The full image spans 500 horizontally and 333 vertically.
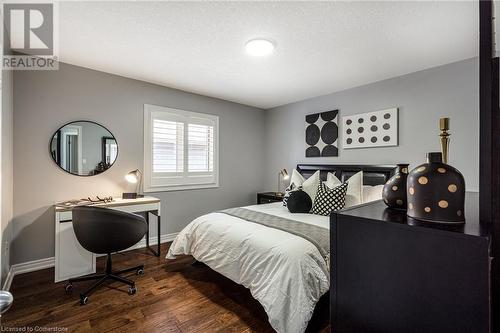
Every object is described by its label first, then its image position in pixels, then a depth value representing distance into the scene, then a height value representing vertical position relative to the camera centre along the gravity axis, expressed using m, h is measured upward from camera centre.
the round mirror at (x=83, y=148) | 2.94 +0.25
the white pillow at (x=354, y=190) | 2.94 -0.30
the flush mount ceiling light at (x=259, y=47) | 2.33 +1.23
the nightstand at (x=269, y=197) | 4.28 -0.57
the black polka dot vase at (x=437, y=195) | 0.69 -0.09
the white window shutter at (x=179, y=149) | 3.63 +0.29
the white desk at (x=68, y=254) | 2.50 -0.94
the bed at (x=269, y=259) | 1.65 -0.80
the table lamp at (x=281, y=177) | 4.47 -0.21
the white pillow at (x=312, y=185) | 3.25 -0.27
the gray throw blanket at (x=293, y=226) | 1.96 -0.58
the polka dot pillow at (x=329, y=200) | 2.85 -0.41
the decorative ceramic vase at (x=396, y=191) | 0.96 -0.11
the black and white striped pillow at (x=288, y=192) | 3.28 -0.37
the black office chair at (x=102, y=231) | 2.20 -0.61
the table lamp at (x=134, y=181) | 3.24 -0.20
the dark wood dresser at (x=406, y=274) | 0.57 -0.30
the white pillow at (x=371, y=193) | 2.88 -0.34
